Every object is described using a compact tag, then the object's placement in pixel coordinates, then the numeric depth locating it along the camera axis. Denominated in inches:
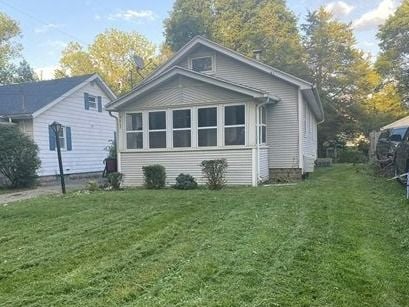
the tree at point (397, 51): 1244.1
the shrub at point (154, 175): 490.9
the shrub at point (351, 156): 1014.7
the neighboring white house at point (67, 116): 658.8
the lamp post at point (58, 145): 487.2
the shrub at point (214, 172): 458.9
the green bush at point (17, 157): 572.1
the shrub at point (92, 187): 500.4
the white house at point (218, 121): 492.4
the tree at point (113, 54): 1557.6
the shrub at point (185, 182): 475.5
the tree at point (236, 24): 1366.9
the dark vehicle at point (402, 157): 394.0
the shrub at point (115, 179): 505.4
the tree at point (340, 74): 1169.8
